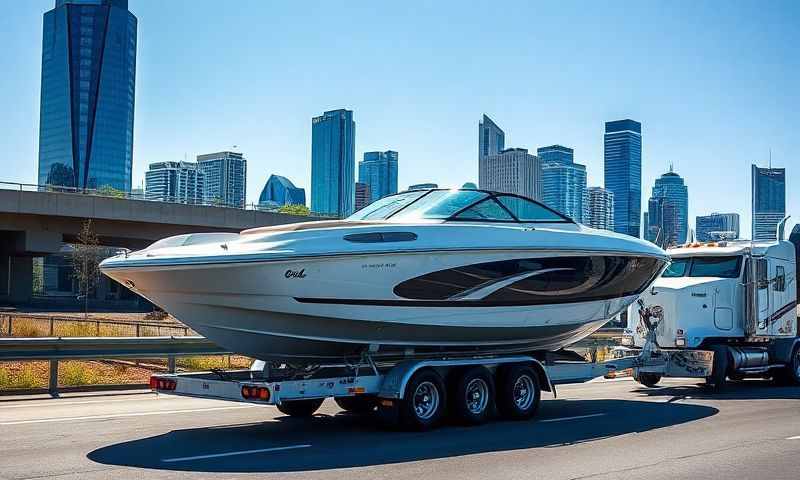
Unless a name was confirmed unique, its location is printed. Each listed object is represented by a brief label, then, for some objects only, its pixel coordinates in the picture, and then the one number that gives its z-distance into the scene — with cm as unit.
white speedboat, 1041
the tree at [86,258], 4319
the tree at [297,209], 7672
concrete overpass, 4975
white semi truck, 1673
